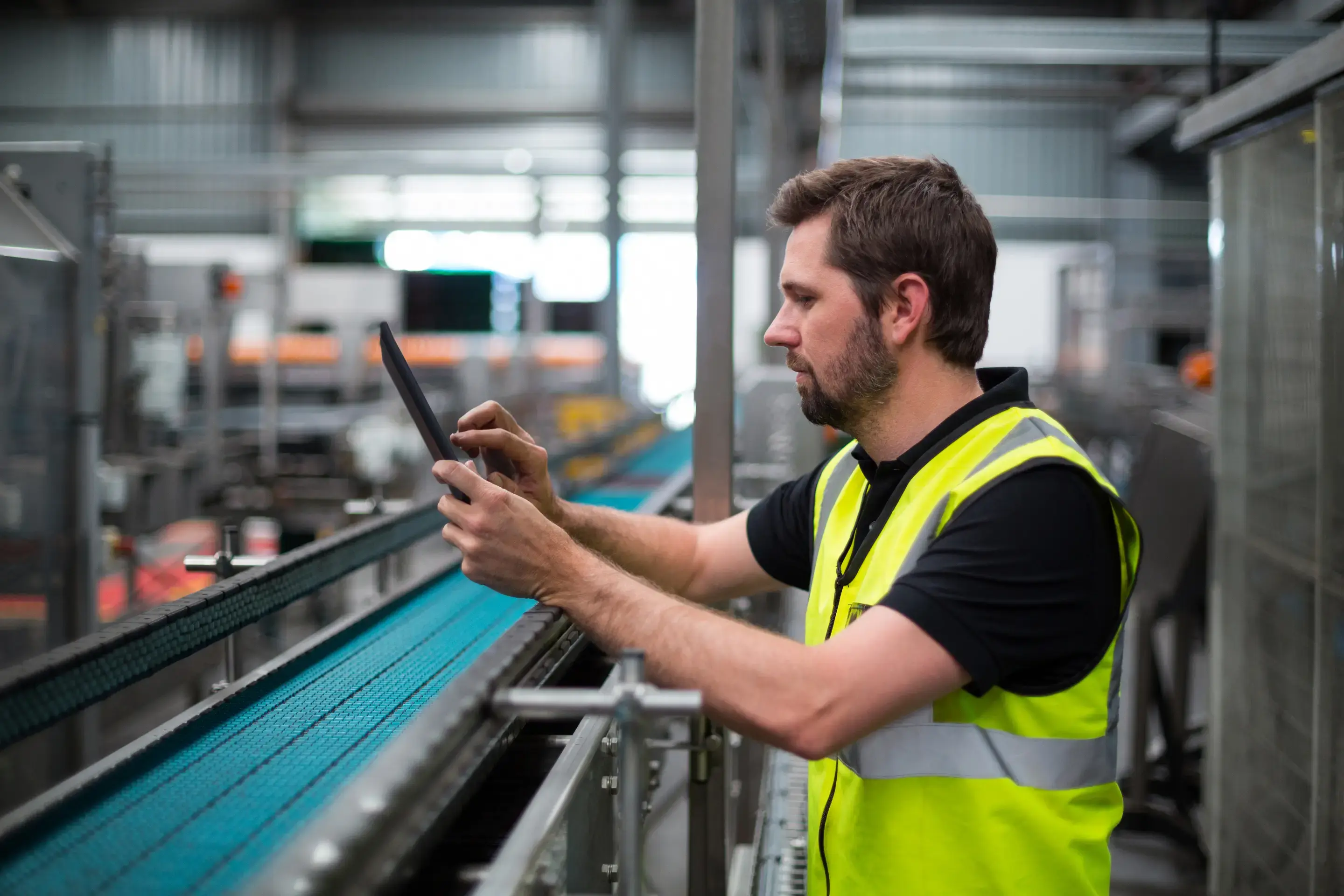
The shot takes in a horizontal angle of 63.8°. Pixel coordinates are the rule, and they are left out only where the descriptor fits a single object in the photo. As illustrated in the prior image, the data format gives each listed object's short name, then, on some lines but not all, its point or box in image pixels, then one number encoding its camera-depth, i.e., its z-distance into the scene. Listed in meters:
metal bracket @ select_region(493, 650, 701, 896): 0.86
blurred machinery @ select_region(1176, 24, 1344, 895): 1.95
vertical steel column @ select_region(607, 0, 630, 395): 5.89
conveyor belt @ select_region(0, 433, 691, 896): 0.88
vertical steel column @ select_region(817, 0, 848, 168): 4.44
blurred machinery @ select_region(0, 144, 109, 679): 2.90
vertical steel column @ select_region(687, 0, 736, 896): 1.94
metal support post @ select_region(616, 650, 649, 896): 0.87
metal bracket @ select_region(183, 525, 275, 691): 1.56
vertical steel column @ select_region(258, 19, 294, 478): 13.72
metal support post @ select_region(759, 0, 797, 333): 4.92
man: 1.12
